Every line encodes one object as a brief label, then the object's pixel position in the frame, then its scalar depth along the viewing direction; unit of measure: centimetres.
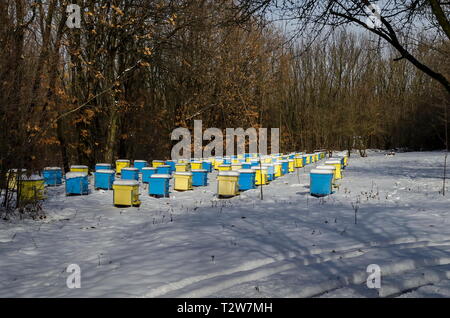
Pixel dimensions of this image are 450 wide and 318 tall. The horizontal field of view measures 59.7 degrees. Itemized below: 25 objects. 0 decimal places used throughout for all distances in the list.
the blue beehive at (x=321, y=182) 1030
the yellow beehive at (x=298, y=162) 1851
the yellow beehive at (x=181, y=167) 1401
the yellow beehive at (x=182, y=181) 1210
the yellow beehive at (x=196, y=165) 1459
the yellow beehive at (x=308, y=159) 2044
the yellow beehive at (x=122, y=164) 1458
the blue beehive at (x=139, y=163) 1482
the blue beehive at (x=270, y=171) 1373
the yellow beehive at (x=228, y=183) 1071
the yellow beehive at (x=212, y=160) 1842
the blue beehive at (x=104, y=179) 1155
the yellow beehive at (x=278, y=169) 1473
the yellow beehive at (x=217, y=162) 1784
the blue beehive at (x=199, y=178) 1310
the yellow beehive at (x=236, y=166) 1371
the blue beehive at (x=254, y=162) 1483
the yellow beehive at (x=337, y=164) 1395
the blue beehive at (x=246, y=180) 1150
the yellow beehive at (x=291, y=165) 1654
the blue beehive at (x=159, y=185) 1078
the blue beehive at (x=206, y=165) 1556
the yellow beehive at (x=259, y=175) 1242
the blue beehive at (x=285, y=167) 1559
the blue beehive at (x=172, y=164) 1564
